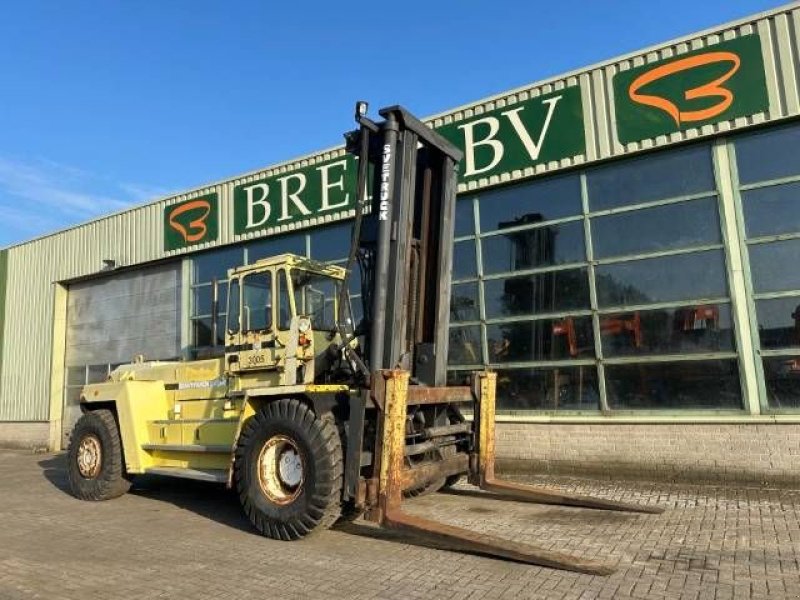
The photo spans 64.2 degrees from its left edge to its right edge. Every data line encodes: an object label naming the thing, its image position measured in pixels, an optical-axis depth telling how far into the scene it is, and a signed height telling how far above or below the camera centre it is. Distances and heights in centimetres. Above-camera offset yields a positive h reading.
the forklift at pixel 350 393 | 621 +7
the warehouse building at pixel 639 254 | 865 +207
